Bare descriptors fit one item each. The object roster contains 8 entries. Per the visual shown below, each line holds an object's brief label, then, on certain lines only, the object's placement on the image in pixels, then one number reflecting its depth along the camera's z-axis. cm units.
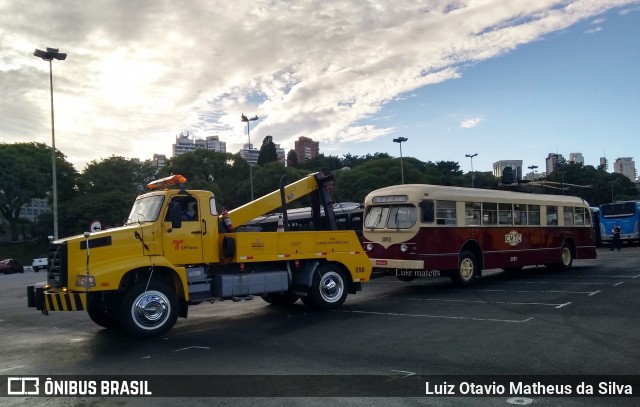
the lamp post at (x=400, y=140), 5344
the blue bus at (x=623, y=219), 3863
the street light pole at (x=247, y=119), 4741
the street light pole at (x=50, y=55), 2772
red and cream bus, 1541
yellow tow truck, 970
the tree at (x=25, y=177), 6431
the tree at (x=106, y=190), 5984
